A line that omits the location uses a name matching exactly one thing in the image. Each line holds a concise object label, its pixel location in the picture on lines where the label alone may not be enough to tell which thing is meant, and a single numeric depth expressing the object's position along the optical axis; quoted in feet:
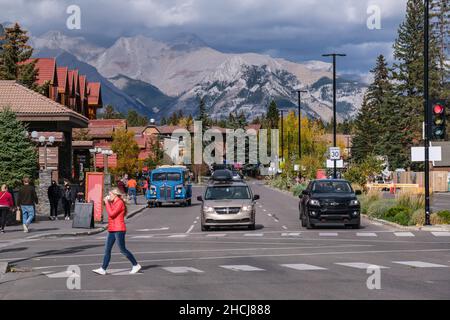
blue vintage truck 167.32
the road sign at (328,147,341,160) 185.26
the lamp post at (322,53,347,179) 191.83
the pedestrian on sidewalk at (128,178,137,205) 175.83
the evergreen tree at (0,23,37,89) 199.00
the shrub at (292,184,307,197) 218.30
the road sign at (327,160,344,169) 193.87
